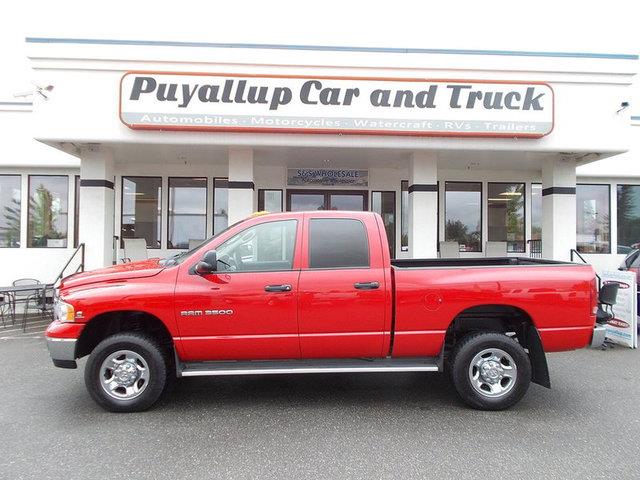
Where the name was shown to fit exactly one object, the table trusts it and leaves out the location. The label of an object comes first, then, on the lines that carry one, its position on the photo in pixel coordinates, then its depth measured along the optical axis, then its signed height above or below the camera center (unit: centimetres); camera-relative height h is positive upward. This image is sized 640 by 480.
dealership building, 884 +257
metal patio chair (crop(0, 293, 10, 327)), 959 -161
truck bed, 578 -22
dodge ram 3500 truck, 446 -72
